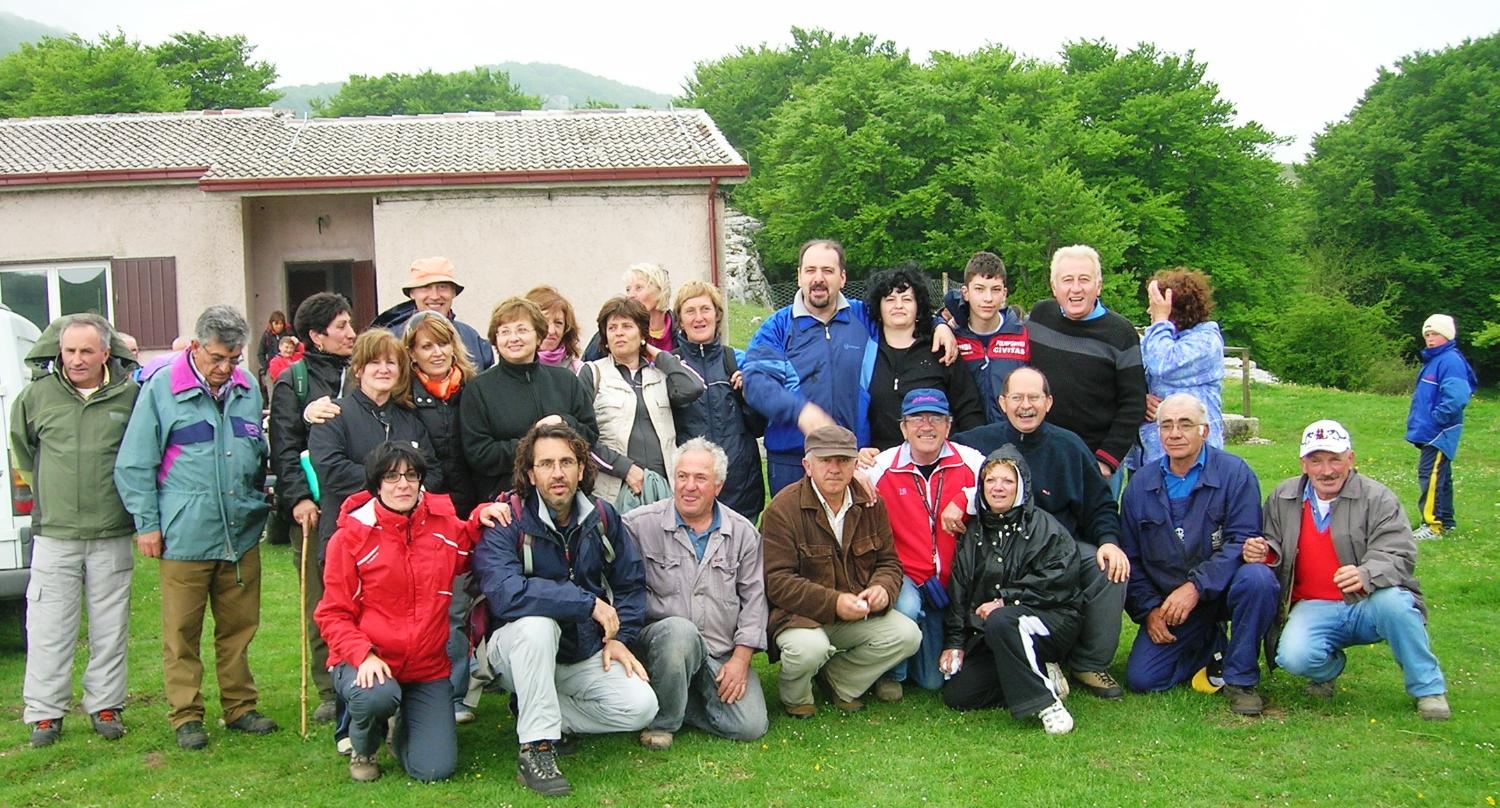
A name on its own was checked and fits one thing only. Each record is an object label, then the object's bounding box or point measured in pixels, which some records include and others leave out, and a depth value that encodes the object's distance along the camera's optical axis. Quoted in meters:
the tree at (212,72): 47.28
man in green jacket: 5.42
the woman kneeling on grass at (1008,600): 5.43
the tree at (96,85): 42.69
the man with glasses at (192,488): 5.31
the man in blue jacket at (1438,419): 9.87
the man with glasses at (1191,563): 5.50
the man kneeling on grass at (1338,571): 5.29
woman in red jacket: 4.74
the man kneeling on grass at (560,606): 4.84
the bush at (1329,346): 32.47
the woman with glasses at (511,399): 5.43
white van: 6.59
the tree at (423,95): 61.91
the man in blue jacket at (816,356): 6.08
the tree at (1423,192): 40.94
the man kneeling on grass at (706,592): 5.28
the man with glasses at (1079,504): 5.73
